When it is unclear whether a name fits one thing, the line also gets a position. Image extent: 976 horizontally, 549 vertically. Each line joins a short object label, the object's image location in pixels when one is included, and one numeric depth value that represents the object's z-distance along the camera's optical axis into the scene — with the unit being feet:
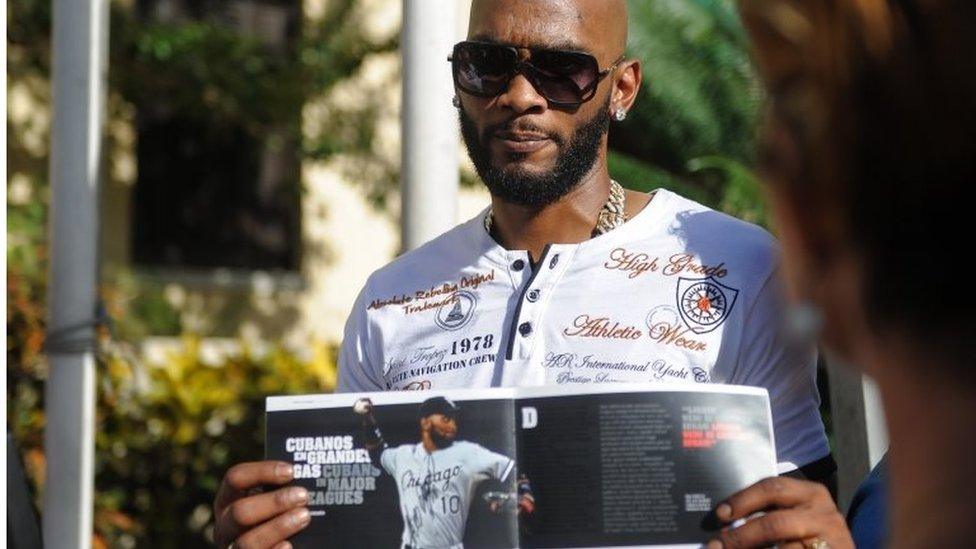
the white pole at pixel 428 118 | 11.75
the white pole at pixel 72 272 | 12.45
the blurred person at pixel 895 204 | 2.91
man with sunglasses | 7.79
